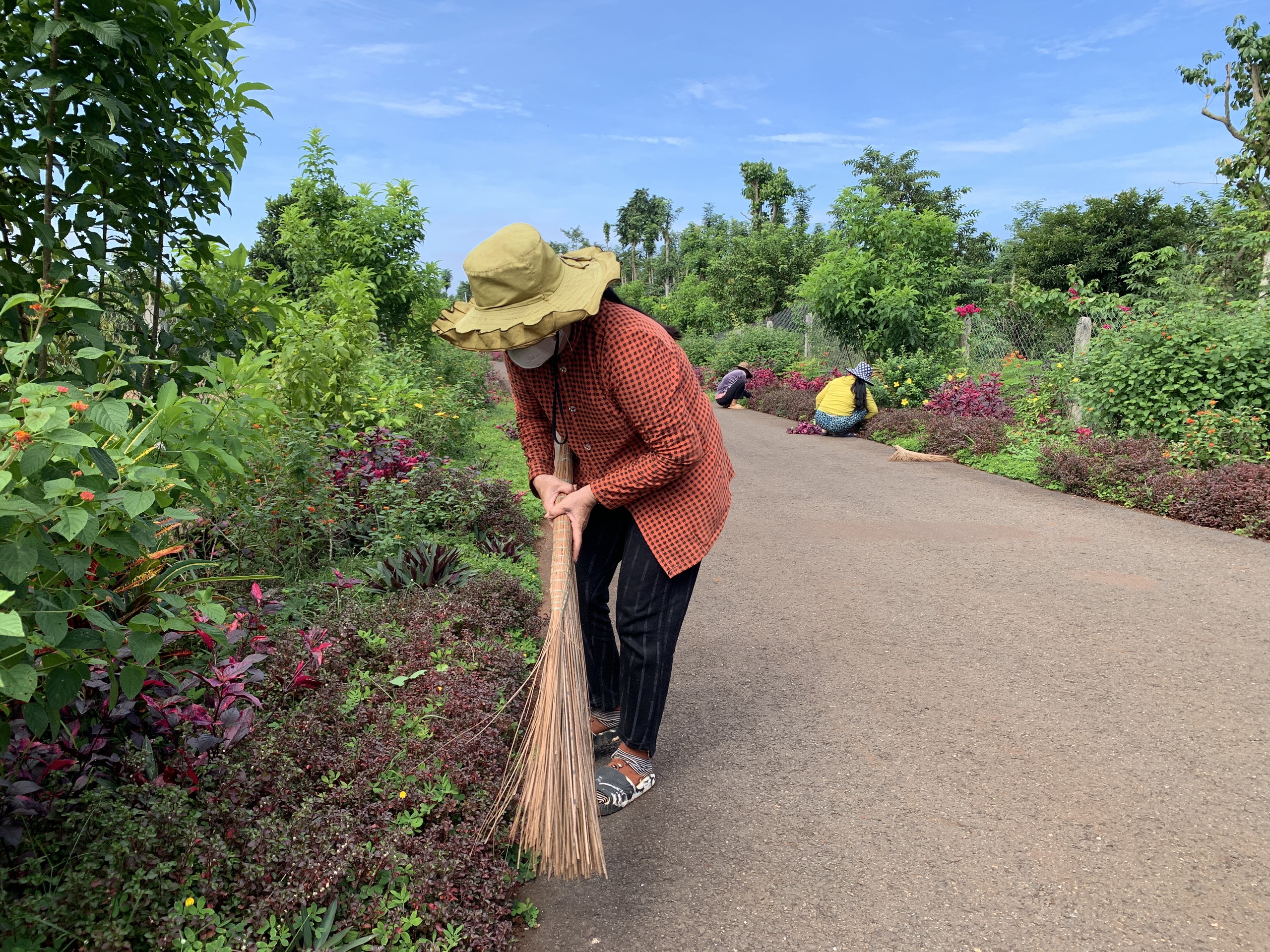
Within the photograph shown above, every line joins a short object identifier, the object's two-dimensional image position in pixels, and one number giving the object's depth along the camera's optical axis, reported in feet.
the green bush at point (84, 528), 4.37
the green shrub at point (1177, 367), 23.63
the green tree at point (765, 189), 138.62
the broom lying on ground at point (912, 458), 31.60
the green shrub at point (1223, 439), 22.43
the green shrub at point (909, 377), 41.96
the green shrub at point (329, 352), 14.84
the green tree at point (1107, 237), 97.25
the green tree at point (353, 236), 38.14
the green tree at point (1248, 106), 61.77
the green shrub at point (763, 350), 65.92
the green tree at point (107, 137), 7.14
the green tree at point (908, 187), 145.48
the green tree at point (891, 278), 44.45
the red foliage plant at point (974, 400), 35.94
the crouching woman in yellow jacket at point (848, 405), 40.32
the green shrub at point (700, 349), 84.07
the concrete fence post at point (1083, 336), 31.53
